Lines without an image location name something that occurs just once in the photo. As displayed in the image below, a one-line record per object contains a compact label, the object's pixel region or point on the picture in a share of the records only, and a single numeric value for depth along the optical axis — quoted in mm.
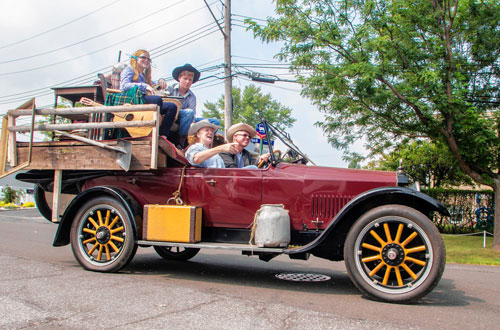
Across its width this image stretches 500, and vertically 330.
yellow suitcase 4516
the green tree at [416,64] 9734
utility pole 15984
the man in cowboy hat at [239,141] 5176
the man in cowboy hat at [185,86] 6555
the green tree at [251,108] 46525
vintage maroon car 3867
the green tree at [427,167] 18250
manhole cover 5033
